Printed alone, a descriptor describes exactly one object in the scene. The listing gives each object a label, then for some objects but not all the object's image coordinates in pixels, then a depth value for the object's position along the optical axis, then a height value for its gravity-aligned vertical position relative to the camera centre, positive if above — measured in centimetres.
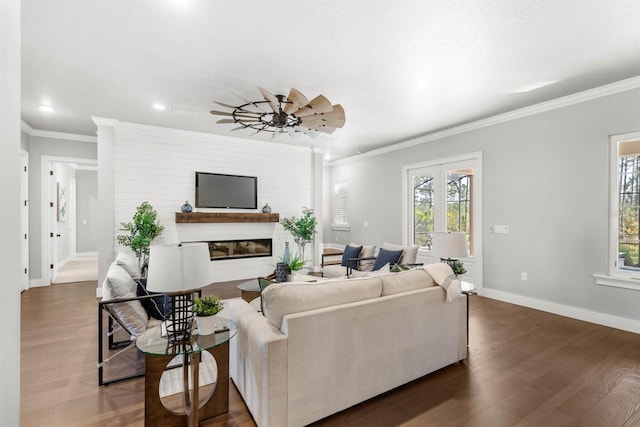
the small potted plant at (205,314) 196 -65
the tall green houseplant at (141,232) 498 -34
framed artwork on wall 768 +21
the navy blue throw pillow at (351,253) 535 -73
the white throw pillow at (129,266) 345 -62
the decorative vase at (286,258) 425 -66
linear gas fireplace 612 -77
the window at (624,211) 360 -1
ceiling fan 303 +105
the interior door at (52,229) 599 -36
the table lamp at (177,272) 180 -36
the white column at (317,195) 712 +37
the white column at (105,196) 507 +25
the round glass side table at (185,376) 181 -105
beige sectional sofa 188 -90
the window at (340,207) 823 +11
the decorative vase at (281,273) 394 -79
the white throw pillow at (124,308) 251 -79
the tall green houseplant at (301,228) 661 -36
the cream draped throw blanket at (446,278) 265 -59
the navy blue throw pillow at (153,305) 294 -92
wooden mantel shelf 565 -12
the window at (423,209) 604 +3
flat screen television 593 +40
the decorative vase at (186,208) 567 +6
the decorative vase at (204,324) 195 -72
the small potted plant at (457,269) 302 -57
